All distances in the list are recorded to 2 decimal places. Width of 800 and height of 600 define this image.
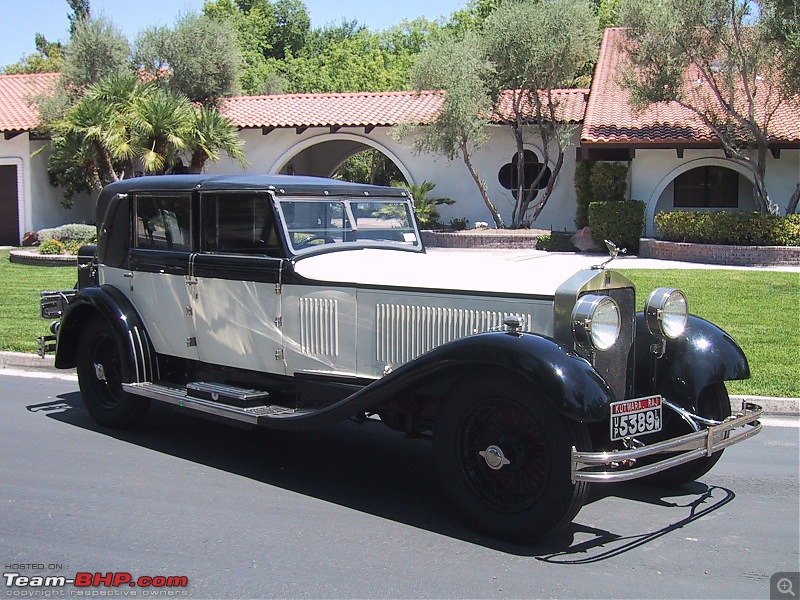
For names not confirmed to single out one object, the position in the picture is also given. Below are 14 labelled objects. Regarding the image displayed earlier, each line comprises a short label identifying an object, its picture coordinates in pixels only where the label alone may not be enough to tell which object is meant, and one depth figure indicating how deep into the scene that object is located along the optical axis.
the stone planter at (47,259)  18.03
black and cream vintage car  4.05
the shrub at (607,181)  20.42
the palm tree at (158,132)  17.67
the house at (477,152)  19.98
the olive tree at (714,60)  17.09
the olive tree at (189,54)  23.62
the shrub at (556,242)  20.12
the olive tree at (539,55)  20.16
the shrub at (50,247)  18.97
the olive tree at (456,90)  20.47
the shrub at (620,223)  19.38
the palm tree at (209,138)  18.83
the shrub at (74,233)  20.42
